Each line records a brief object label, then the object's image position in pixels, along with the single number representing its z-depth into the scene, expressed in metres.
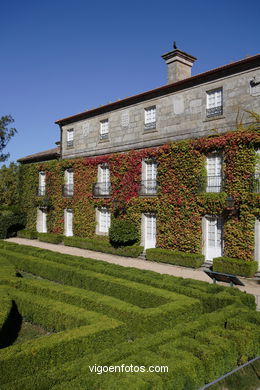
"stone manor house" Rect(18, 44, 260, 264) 14.58
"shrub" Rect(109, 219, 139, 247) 18.03
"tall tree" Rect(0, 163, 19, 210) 30.73
